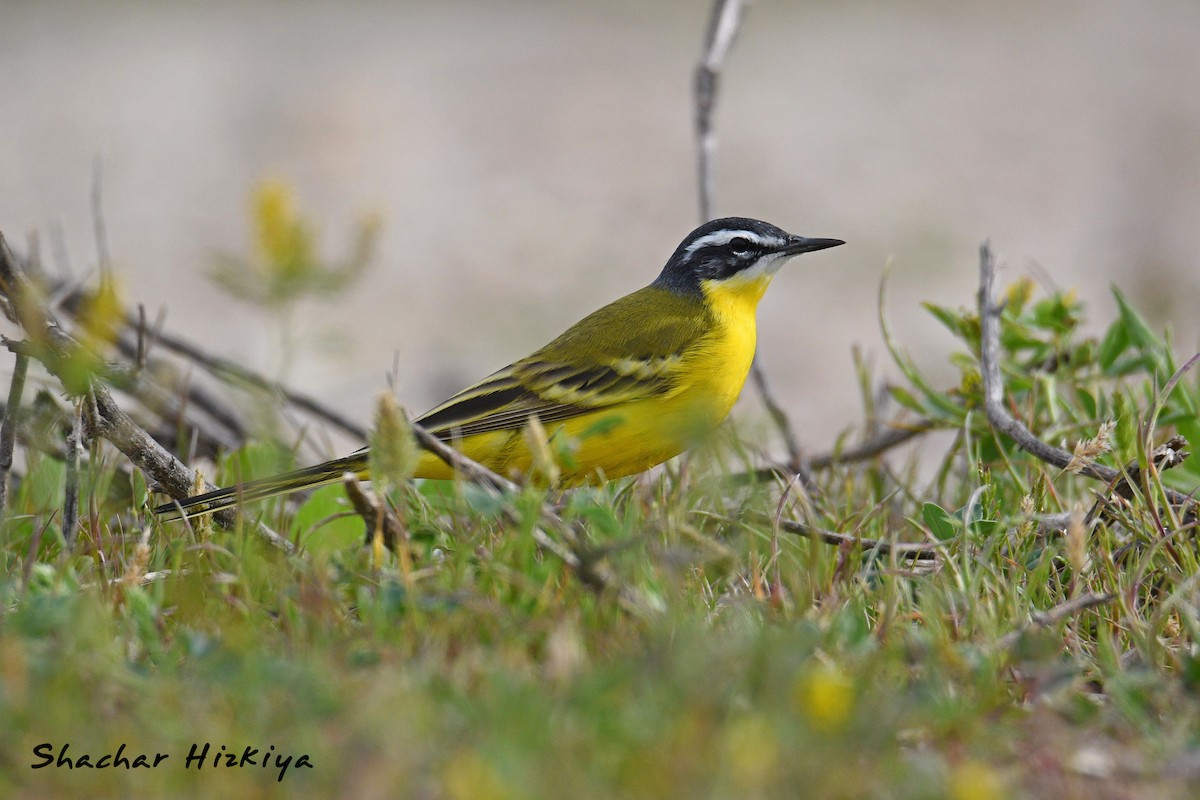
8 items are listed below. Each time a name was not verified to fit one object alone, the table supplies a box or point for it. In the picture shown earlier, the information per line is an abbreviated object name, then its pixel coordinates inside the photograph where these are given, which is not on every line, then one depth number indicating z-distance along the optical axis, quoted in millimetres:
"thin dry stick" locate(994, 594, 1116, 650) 5621
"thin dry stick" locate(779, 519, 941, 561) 6742
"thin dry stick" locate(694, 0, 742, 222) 11750
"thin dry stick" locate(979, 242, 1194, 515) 7412
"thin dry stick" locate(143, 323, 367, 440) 9953
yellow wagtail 9109
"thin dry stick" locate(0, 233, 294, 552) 6246
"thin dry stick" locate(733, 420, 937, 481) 9609
